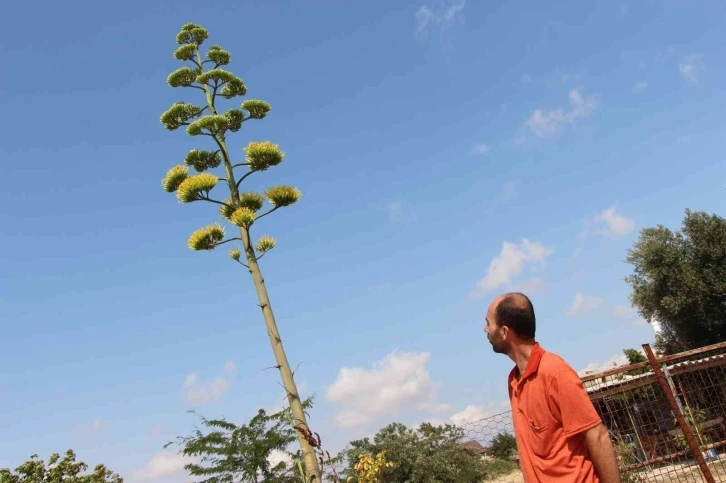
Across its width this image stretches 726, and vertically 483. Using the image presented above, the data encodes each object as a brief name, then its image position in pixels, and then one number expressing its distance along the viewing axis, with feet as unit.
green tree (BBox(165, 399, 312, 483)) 36.63
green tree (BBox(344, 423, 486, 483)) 38.42
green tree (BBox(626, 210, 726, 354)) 71.67
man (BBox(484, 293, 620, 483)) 7.41
